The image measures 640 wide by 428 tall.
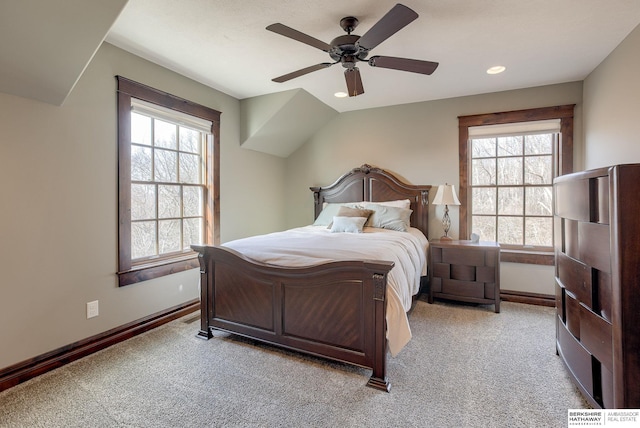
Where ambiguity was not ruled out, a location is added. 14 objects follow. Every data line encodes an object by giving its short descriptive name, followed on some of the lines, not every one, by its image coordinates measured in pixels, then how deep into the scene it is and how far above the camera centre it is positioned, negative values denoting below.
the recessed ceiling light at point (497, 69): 3.03 +1.46
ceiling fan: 1.77 +1.14
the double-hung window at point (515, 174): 3.54 +0.50
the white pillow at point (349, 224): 3.48 -0.10
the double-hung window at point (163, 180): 2.70 +0.37
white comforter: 2.00 -0.29
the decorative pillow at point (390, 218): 3.66 -0.03
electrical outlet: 2.44 -0.74
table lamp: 3.66 +0.22
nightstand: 3.29 -0.62
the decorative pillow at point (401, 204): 4.00 +0.15
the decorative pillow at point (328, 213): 4.16 +0.04
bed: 1.97 -0.64
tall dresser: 1.35 -0.35
